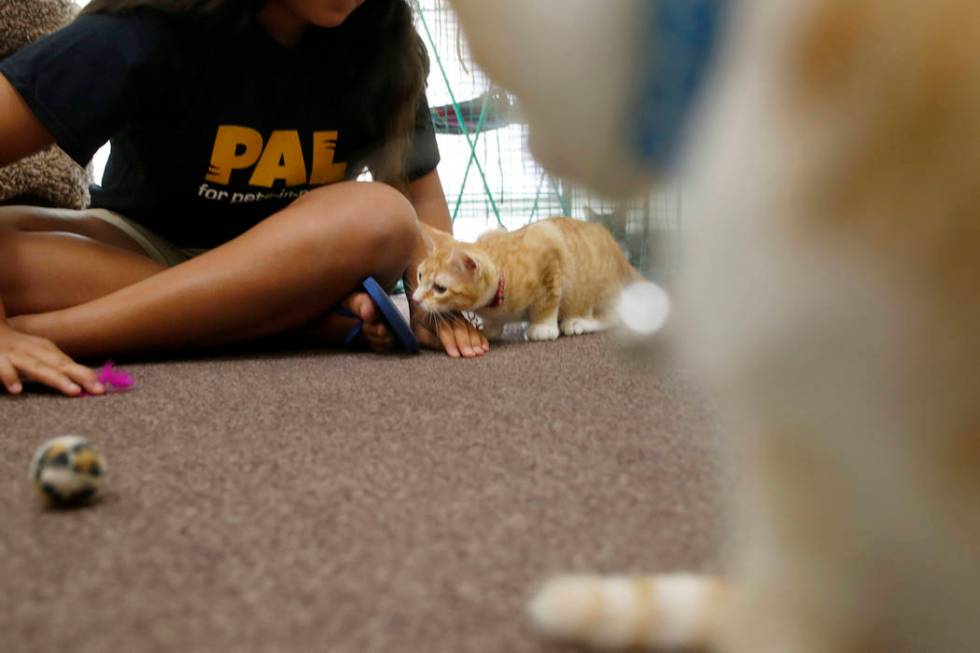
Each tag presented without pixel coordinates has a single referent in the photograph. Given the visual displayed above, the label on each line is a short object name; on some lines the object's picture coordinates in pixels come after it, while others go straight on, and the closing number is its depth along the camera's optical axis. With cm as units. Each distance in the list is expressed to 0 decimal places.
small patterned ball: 52
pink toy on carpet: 91
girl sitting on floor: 98
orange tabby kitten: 134
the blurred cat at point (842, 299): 22
